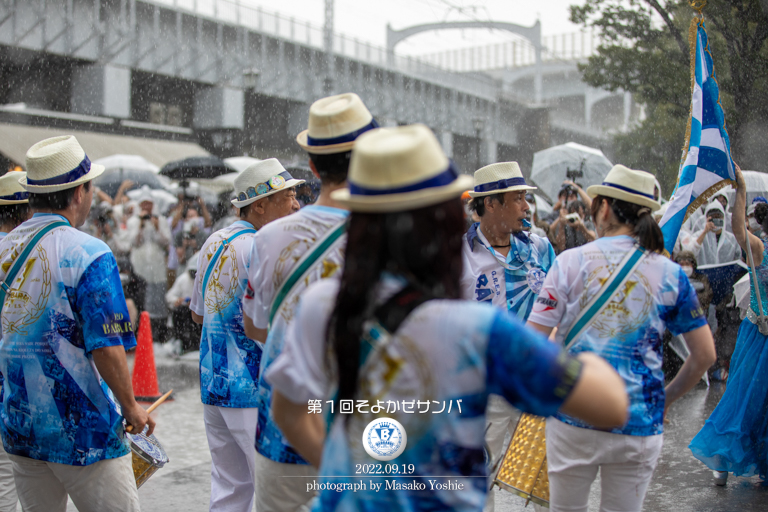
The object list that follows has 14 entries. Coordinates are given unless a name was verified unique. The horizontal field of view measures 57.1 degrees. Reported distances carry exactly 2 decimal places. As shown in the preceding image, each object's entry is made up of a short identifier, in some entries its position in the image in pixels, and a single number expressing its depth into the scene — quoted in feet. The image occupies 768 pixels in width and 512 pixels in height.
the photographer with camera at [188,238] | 38.50
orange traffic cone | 25.07
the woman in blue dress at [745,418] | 16.53
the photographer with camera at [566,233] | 28.81
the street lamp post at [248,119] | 85.25
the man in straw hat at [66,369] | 9.32
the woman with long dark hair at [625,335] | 9.15
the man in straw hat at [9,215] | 12.51
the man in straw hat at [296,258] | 7.57
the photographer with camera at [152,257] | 34.76
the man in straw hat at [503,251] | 13.83
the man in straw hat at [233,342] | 11.93
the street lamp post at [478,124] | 79.00
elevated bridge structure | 61.82
